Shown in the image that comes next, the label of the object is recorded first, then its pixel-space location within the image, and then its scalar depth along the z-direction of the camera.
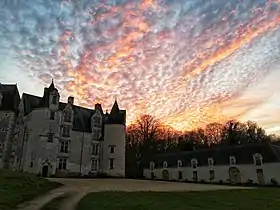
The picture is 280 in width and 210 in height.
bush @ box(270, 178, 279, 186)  33.92
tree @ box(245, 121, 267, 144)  60.70
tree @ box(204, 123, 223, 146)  67.80
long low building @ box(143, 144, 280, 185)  35.51
